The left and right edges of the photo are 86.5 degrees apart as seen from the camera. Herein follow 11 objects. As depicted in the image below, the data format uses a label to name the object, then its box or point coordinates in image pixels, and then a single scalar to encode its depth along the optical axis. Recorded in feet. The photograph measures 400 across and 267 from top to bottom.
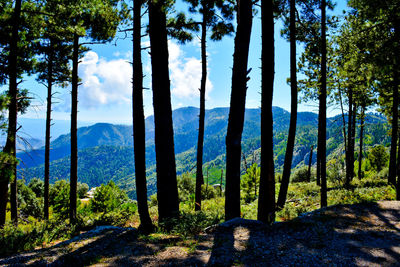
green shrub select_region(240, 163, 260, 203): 83.23
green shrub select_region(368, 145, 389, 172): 106.21
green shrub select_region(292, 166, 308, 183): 120.37
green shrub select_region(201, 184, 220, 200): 90.17
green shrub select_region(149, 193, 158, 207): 86.62
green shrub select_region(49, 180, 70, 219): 90.12
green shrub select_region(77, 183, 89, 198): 203.17
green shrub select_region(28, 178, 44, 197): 158.93
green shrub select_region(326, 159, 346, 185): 55.96
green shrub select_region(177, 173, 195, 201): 116.88
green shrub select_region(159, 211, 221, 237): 17.93
